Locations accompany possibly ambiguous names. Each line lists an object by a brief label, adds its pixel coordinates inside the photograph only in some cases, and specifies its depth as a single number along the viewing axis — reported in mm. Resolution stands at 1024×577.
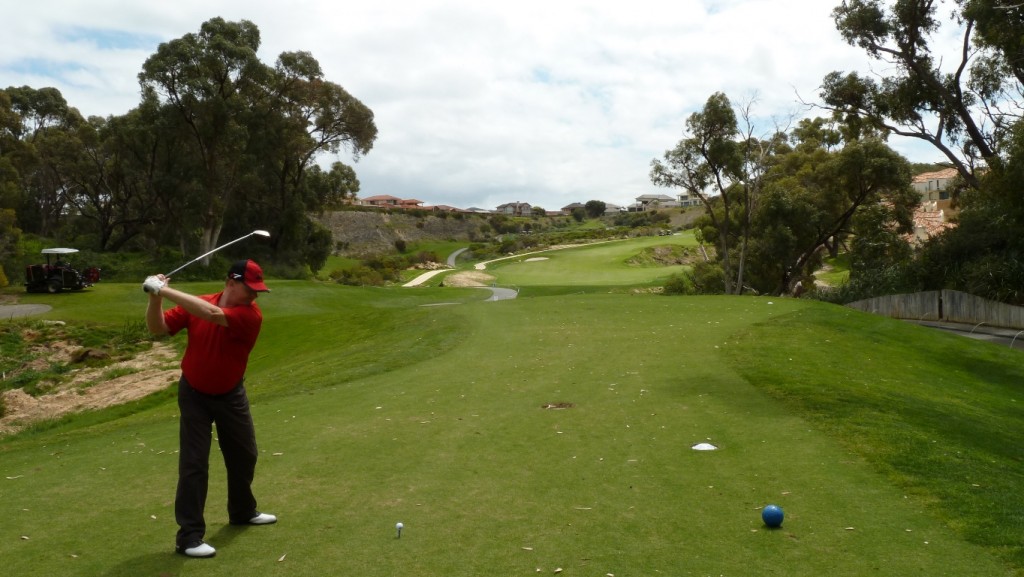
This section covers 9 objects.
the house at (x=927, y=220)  55938
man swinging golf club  6145
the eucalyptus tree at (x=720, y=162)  44500
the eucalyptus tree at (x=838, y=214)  43062
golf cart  37244
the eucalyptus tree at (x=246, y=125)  47625
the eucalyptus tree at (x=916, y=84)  30141
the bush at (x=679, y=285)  54188
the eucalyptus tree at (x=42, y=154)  61875
